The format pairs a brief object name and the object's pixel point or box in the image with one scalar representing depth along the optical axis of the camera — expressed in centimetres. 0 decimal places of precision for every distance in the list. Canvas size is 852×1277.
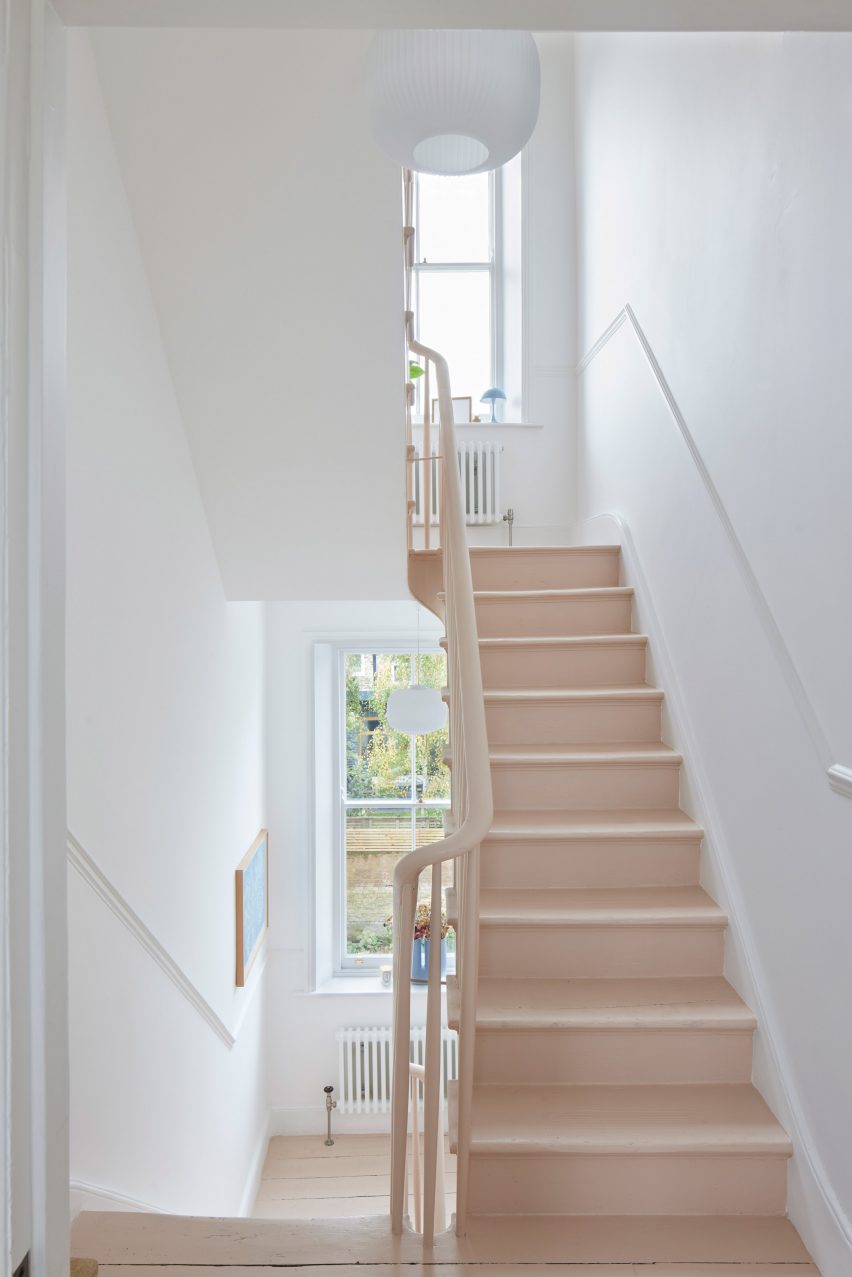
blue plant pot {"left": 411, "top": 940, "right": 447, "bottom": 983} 512
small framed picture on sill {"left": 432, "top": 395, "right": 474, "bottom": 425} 535
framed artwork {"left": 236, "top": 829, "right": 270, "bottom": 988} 445
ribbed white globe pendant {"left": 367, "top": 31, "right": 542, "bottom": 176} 210
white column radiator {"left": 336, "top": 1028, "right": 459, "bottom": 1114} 548
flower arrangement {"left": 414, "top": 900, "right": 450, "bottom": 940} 521
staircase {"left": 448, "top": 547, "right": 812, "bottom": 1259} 190
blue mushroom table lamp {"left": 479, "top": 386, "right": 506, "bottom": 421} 534
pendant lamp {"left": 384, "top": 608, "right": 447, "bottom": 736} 475
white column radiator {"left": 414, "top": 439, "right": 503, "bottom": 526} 523
